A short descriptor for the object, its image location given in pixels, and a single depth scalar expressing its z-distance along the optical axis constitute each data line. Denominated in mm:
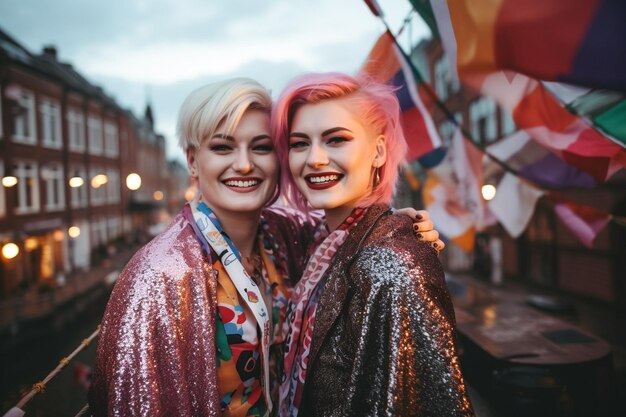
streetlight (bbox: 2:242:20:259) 9633
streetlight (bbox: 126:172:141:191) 6138
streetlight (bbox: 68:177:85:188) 6812
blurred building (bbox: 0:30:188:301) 16047
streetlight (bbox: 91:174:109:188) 6916
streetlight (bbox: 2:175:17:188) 7457
